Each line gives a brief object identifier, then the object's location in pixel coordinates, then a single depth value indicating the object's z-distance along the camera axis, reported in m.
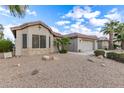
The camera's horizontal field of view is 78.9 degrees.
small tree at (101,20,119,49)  15.26
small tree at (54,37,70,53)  10.01
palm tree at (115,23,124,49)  14.78
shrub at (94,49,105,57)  8.39
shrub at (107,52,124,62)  7.15
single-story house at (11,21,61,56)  8.50
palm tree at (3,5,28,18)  3.60
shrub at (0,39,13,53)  8.70
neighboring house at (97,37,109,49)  15.87
